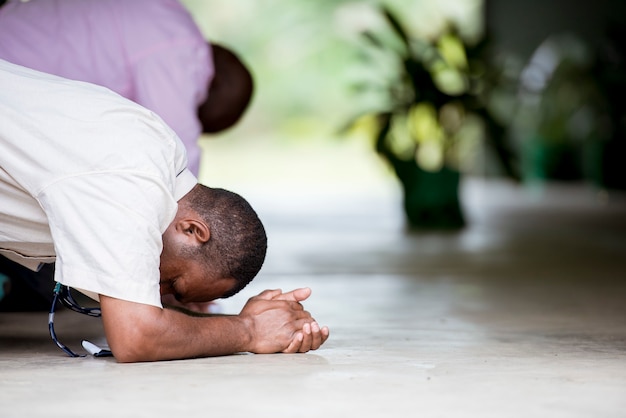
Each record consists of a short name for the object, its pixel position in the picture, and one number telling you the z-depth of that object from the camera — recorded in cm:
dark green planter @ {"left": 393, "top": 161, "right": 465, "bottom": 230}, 1023
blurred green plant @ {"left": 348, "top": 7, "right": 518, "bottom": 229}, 1021
